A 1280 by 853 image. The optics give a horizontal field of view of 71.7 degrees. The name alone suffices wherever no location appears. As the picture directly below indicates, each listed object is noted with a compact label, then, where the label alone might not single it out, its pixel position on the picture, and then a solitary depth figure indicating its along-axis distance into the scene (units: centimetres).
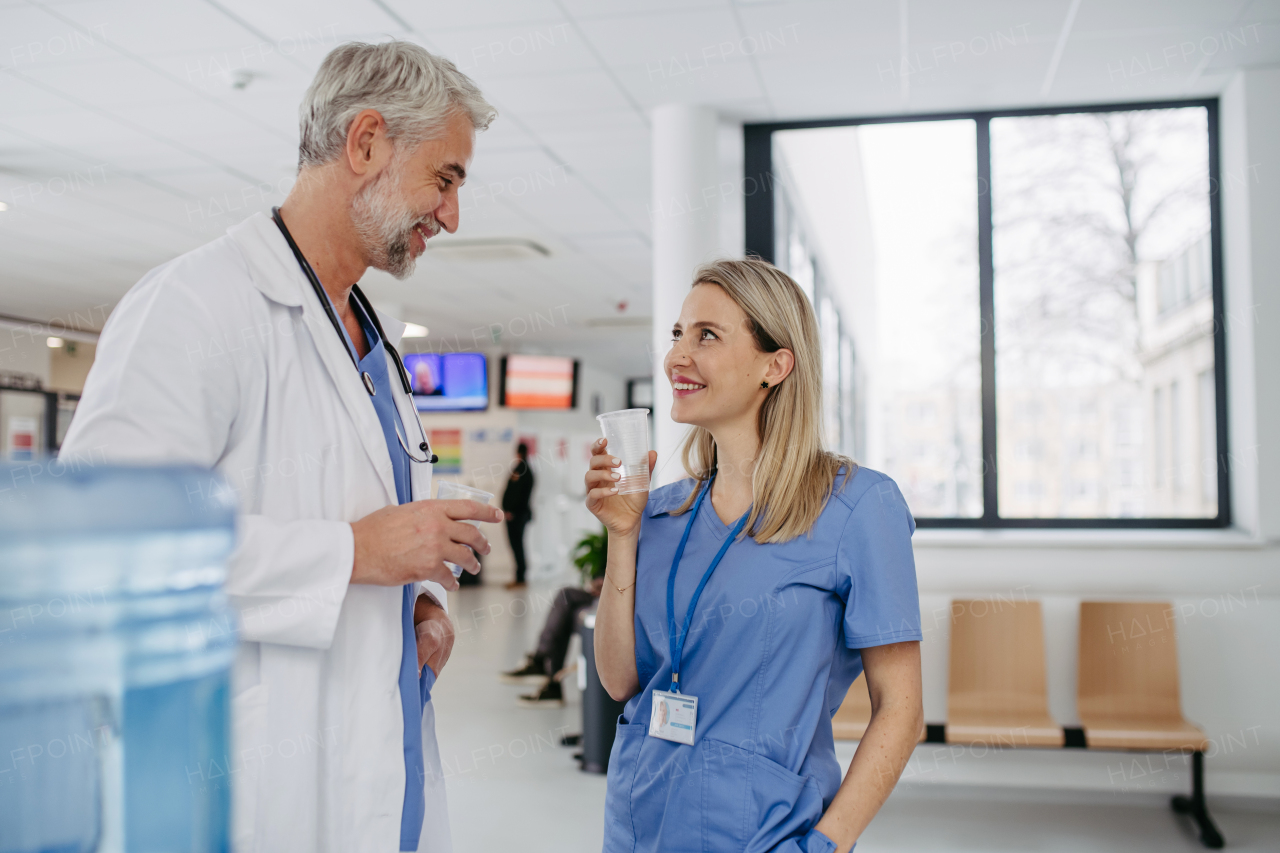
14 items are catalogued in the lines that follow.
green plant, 532
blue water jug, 36
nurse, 139
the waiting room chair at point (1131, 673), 388
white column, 439
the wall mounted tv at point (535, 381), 1143
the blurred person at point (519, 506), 1141
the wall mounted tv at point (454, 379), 1109
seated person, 573
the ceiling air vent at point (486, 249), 691
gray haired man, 105
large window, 448
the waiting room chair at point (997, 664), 406
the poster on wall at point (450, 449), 1280
